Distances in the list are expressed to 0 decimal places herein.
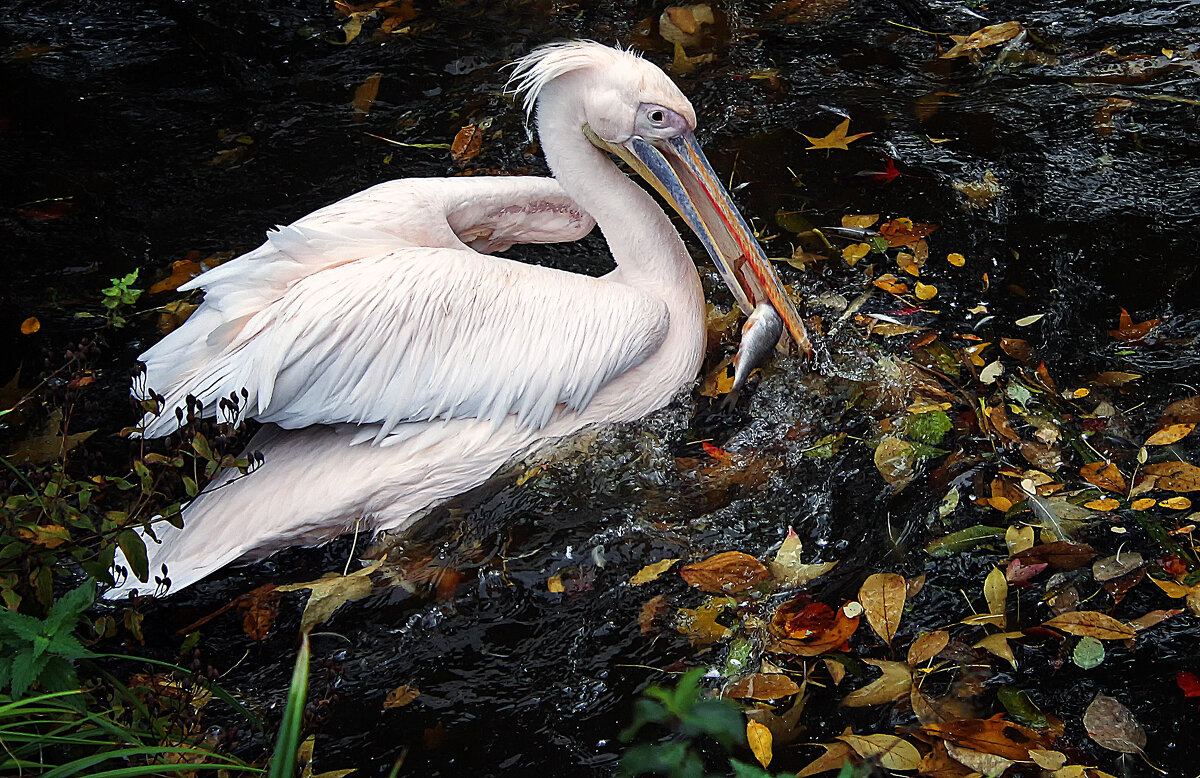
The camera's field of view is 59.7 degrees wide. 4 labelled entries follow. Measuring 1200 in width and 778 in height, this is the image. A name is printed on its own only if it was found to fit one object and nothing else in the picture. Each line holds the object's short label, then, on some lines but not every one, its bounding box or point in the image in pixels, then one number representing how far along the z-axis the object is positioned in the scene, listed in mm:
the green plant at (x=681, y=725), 1938
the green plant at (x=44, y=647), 1675
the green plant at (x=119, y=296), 3375
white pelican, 2533
